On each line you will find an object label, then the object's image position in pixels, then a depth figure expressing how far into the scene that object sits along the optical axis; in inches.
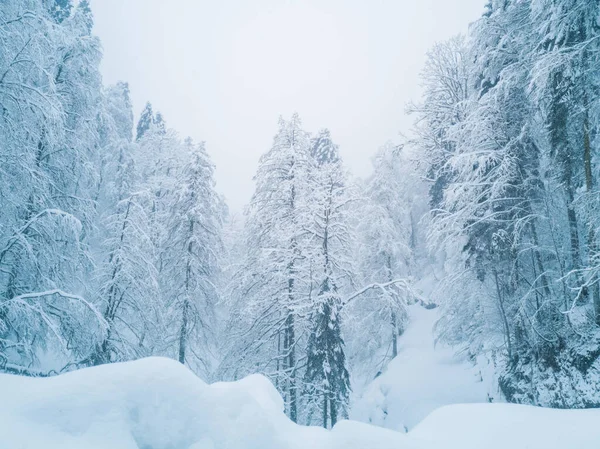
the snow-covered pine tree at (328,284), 393.7
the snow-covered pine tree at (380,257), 792.3
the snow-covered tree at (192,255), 577.9
